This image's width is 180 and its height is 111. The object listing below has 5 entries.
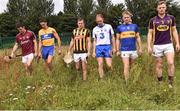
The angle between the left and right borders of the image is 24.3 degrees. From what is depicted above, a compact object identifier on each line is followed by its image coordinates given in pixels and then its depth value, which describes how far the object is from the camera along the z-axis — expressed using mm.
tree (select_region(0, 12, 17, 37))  61338
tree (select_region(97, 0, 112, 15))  74625
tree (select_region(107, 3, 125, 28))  60619
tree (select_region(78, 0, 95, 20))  71362
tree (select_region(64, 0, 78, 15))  72812
